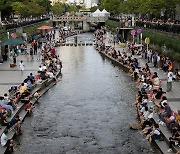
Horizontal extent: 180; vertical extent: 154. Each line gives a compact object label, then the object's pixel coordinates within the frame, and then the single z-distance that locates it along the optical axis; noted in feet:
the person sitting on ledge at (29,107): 82.01
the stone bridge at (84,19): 382.22
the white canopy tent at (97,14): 377.46
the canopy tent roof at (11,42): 131.95
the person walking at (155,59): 130.81
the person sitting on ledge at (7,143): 59.77
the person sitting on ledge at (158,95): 83.44
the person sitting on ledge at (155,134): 62.85
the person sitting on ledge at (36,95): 93.25
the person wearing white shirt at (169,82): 91.74
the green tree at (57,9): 492.13
